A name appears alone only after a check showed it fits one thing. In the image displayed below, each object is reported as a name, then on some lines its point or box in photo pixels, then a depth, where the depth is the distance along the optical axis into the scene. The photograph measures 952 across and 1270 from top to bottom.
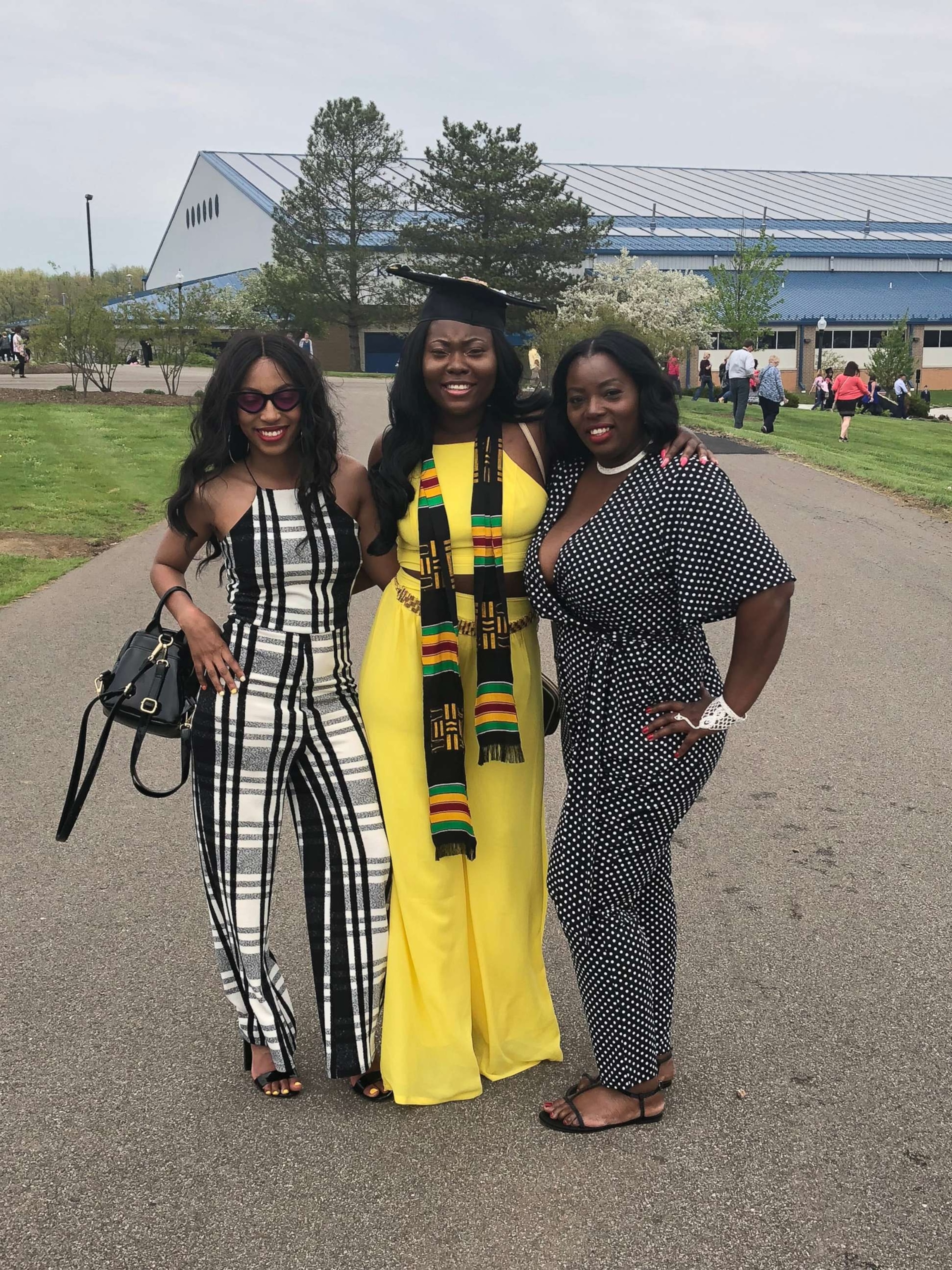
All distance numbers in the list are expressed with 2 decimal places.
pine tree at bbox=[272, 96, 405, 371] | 53.41
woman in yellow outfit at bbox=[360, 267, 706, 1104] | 2.96
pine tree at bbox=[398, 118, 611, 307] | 45.31
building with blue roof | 58.81
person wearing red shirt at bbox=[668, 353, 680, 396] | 30.14
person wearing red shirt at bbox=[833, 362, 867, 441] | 21.94
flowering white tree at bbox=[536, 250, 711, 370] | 30.31
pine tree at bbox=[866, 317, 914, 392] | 38.91
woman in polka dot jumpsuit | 2.64
